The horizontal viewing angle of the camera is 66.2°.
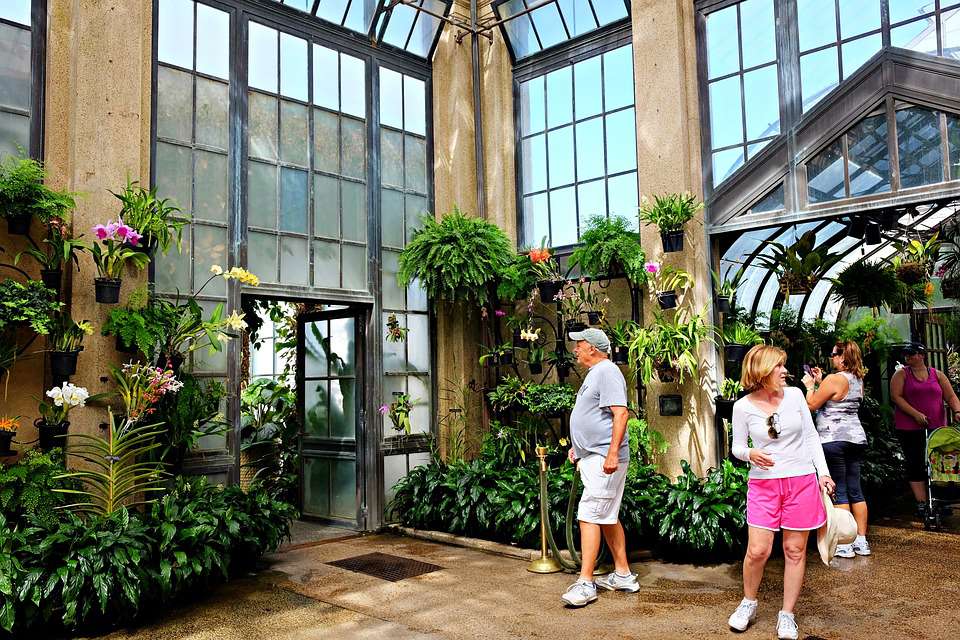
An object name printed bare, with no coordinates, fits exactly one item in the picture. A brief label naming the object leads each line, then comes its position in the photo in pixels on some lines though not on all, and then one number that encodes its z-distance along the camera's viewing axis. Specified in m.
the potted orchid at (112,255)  4.80
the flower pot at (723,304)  6.19
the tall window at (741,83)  6.07
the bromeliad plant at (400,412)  6.85
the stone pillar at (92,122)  5.01
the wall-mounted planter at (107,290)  4.86
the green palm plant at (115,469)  4.68
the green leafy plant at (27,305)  4.38
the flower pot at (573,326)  6.34
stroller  5.50
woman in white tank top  4.95
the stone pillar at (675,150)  6.10
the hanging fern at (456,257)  6.51
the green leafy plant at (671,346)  5.97
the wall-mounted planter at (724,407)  5.95
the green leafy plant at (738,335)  6.02
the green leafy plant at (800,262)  6.68
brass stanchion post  5.09
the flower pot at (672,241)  6.03
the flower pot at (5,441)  4.43
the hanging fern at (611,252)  6.29
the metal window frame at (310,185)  5.91
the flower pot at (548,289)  6.54
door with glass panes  6.88
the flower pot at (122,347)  4.89
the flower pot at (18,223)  4.65
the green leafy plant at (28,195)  4.54
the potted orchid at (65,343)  4.64
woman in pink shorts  3.56
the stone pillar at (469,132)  7.52
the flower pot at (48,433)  4.66
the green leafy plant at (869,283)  7.81
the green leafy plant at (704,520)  5.07
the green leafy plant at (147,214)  5.03
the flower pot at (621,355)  6.30
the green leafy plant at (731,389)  5.97
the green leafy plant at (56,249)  4.75
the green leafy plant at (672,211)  6.03
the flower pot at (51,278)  4.79
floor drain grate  5.22
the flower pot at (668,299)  6.07
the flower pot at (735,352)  5.98
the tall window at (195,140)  5.65
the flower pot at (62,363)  4.63
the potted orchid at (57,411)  4.51
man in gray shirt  4.32
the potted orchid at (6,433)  4.43
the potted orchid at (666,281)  6.09
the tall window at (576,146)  6.86
